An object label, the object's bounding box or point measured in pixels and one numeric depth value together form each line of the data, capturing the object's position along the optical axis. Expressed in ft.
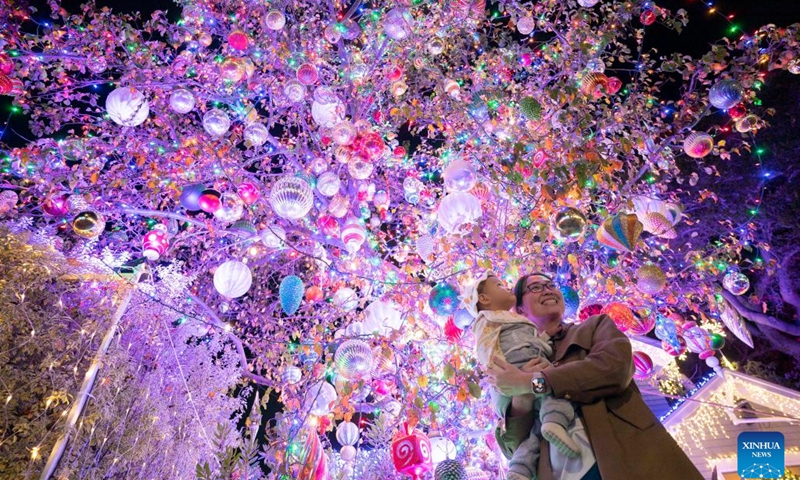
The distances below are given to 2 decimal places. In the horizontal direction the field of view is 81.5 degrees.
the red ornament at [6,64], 18.47
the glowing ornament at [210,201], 15.85
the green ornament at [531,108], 14.96
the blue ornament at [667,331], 17.04
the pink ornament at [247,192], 16.90
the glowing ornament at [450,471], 11.73
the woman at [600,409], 5.47
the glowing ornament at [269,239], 16.19
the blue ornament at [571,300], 13.11
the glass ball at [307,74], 17.84
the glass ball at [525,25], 19.66
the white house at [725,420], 26.17
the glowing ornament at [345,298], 17.78
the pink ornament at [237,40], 17.89
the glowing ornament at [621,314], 14.62
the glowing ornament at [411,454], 12.94
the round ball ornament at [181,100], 16.79
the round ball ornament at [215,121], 16.14
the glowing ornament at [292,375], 17.71
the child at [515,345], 5.99
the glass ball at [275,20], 17.92
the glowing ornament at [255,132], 16.84
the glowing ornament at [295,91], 18.04
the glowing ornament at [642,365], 15.07
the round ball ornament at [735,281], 19.21
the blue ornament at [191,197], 16.81
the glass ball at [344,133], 15.81
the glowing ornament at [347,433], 18.92
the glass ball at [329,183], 17.16
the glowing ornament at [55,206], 18.43
